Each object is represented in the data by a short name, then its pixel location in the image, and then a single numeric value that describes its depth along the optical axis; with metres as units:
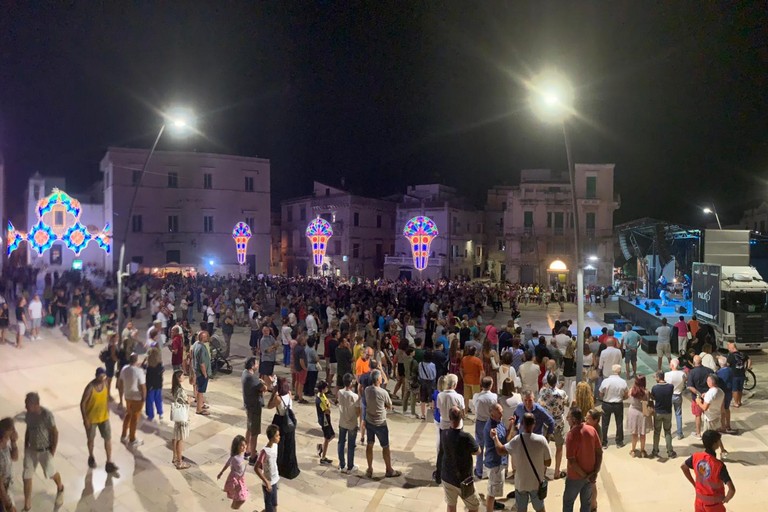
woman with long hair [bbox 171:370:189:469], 7.38
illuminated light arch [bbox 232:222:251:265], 36.28
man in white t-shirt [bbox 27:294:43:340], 15.49
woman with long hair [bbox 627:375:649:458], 7.95
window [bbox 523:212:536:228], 43.81
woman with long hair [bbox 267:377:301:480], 6.48
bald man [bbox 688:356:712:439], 8.72
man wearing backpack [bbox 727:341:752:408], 10.05
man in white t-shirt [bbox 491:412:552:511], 5.46
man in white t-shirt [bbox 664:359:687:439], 8.52
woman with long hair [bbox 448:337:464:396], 10.91
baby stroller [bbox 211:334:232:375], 13.09
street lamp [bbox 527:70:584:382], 9.40
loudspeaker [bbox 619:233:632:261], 27.70
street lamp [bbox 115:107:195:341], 12.52
